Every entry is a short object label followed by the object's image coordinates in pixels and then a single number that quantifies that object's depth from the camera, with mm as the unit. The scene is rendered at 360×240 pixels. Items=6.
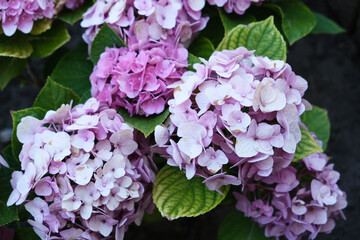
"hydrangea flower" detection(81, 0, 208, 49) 987
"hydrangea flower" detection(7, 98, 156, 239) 908
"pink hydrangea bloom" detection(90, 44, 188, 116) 945
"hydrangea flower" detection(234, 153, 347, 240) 967
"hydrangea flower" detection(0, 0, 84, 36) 986
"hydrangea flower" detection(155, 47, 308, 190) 885
